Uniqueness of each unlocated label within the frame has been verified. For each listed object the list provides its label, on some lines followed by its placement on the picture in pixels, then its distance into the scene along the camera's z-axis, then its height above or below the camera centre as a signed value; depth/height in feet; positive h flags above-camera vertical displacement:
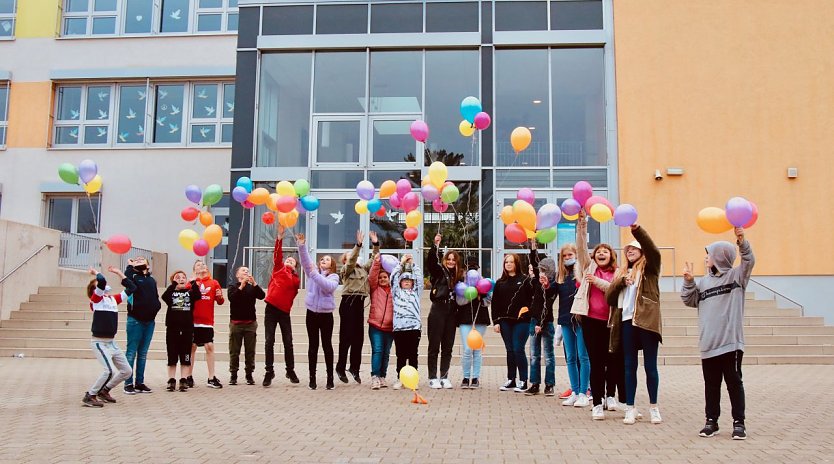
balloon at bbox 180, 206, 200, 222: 35.73 +3.35
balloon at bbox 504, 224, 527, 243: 30.76 +2.17
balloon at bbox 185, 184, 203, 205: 36.63 +4.53
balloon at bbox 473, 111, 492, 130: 32.91 +7.67
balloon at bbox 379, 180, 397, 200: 34.92 +4.61
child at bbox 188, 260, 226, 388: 31.04 -1.63
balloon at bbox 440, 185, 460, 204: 34.71 +4.40
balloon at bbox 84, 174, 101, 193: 32.35 +4.36
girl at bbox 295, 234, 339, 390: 30.50 -1.57
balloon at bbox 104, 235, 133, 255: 27.61 +1.37
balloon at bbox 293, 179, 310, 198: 35.27 +4.68
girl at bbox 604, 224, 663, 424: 22.06 -1.01
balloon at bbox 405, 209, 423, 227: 34.01 +3.08
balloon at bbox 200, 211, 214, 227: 36.09 +3.17
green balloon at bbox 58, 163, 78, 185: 32.30 +4.92
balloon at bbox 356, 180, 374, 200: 34.58 +4.52
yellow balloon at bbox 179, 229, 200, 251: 32.35 +1.91
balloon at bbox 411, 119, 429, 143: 34.35 +7.50
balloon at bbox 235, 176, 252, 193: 36.80 +5.07
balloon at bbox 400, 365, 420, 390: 26.40 -3.75
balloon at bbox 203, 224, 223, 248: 33.32 +2.12
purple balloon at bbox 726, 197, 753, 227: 19.77 +2.05
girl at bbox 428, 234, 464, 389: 31.22 -1.34
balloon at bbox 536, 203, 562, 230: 27.40 +2.59
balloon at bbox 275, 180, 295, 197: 33.16 +4.34
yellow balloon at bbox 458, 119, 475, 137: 34.45 +7.67
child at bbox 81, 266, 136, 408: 25.52 -2.39
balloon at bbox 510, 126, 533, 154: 32.35 +6.74
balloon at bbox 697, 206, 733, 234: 20.89 +1.88
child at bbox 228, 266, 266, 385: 31.83 -2.06
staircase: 41.91 -3.61
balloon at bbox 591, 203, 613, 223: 25.95 +2.59
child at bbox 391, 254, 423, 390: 30.68 -1.48
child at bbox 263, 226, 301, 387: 31.58 -1.21
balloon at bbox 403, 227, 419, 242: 35.55 +2.38
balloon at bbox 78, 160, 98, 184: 31.48 +4.91
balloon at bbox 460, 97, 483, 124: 32.60 +8.21
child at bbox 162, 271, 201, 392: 29.68 -1.99
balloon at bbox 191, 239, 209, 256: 32.55 +1.47
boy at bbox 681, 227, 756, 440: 19.99 -1.25
